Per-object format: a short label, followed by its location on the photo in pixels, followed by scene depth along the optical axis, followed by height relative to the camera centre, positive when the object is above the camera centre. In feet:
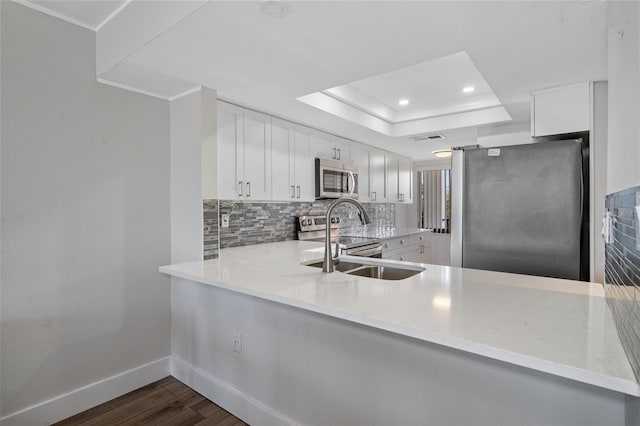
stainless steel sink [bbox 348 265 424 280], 6.86 -1.33
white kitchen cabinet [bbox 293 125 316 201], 10.87 +1.52
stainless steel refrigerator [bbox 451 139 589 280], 6.60 +0.02
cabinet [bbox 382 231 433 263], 12.71 -1.63
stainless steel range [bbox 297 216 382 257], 10.63 -1.02
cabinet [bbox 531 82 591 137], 7.10 +2.22
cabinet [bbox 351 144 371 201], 13.92 +1.92
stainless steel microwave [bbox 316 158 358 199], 11.60 +1.18
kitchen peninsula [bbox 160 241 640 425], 3.13 -1.84
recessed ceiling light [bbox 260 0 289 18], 4.40 +2.77
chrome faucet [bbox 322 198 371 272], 5.92 -0.57
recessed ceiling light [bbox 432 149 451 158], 15.72 +2.76
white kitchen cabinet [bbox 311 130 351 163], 11.80 +2.43
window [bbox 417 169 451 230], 19.42 +0.70
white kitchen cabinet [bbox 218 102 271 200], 8.50 +1.57
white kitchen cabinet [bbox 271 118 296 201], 10.02 +1.55
